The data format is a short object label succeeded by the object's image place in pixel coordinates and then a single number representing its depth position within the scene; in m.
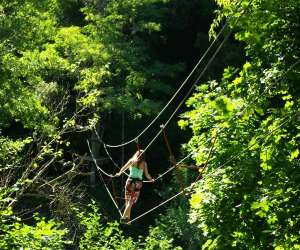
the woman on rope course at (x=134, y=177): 23.94
